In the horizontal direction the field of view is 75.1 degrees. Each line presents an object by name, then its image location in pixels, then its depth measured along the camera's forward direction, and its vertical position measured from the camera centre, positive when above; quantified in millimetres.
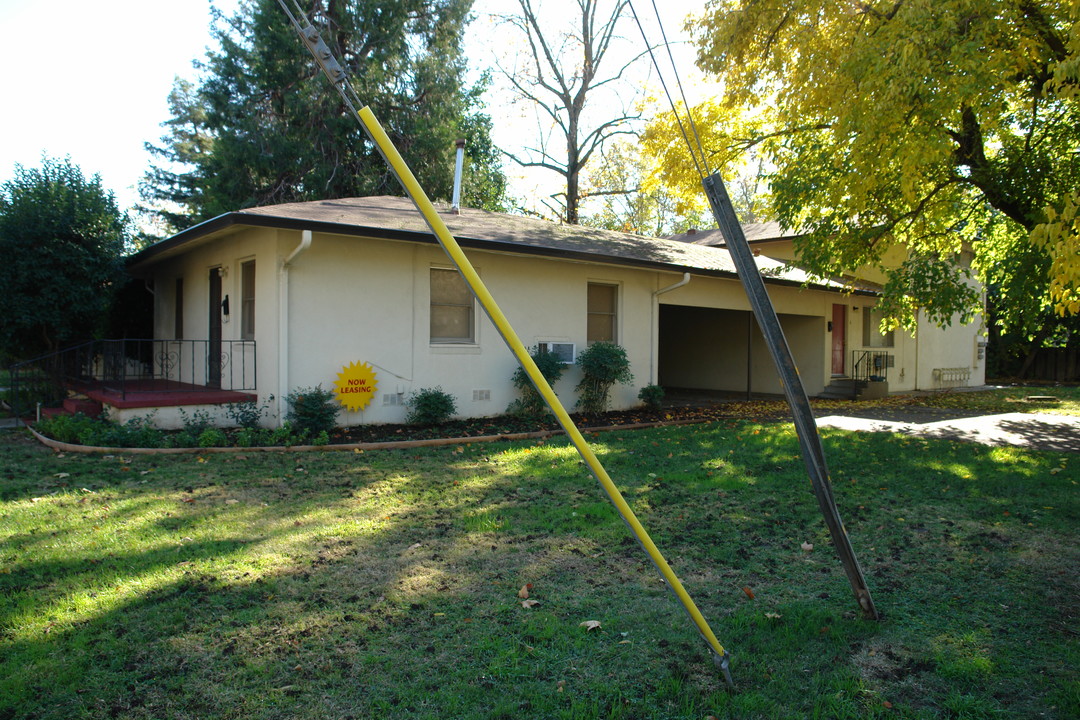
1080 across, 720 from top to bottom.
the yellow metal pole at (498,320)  2486 +102
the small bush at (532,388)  11445 -652
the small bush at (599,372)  12102 -403
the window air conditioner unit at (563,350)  12039 -32
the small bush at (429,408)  10414 -909
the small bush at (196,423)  8961 -1036
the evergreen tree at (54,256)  11289 +1420
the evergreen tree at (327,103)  22547 +8102
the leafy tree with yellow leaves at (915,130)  8523 +3173
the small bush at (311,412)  9305 -896
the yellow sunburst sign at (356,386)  9961 -573
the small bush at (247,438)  8609 -1161
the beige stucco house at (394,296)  9680 +840
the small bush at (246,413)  9406 -932
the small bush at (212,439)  8469 -1152
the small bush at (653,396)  13078 -867
